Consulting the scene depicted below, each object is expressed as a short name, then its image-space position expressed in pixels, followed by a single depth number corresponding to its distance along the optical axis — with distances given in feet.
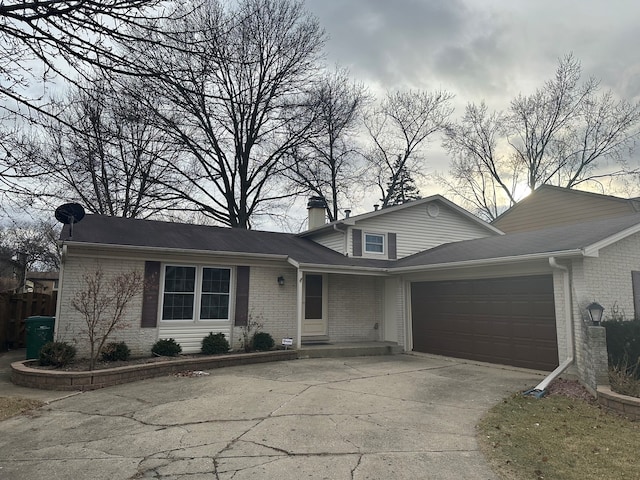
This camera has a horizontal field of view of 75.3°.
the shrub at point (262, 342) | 36.47
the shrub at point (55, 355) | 27.66
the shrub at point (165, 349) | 32.71
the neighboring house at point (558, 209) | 59.26
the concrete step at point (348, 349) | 37.60
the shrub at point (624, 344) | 23.62
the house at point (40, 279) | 123.65
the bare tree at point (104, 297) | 29.17
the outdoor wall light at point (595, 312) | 23.76
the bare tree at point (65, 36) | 15.25
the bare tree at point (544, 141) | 82.23
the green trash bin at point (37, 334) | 31.48
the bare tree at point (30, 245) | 93.50
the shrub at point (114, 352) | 30.37
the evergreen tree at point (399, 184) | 94.84
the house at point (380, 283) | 28.45
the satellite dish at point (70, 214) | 31.65
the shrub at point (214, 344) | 34.27
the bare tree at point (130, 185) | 63.33
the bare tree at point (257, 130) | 67.00
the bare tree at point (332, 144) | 76.89
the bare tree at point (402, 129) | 89.97
